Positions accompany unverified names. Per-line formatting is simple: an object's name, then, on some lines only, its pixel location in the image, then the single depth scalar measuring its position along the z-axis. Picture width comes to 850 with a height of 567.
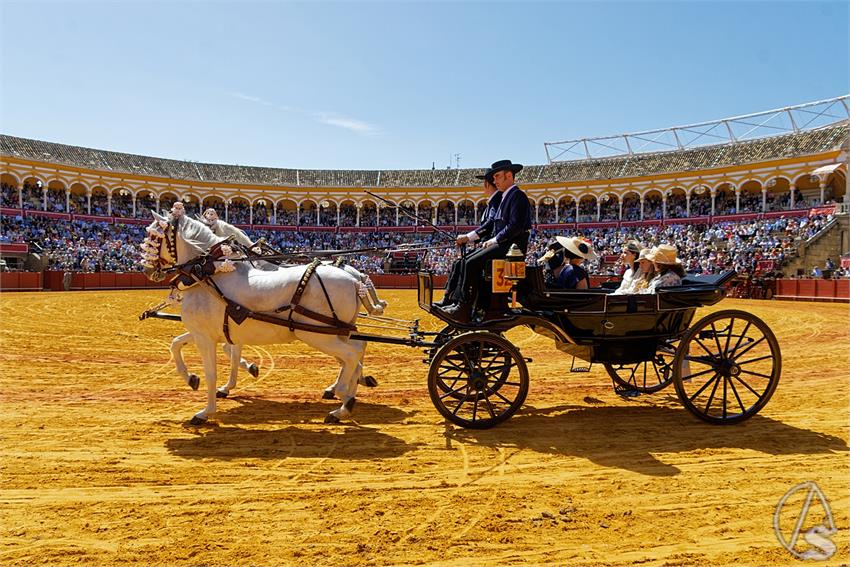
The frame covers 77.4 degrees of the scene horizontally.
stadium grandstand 33.69
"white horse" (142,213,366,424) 5.14
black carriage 4.83
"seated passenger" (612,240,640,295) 6.60
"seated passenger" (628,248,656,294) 5.83
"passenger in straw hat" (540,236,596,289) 5.99
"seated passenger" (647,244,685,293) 5.36
